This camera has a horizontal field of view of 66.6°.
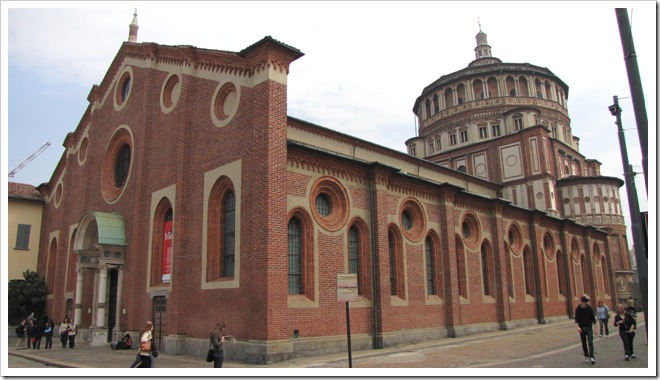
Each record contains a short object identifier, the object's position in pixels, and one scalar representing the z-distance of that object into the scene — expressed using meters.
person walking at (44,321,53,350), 22.19
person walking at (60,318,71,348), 21.79
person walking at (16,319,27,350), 21.95
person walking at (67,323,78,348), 21.70
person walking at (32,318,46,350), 21.98
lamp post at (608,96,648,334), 9.68
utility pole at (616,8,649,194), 8.03
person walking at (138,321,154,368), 11.90
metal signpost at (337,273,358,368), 11.76
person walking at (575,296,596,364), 13.27
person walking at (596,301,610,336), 20.91
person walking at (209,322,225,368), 12.17
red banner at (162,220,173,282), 19.55
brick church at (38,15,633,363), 16.28
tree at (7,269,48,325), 28.14
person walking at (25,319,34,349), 22.09
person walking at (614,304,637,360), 13.04
